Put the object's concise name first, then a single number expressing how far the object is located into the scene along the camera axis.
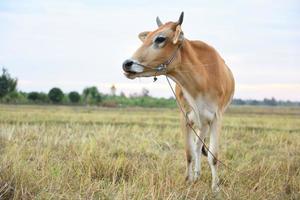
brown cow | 5.90
